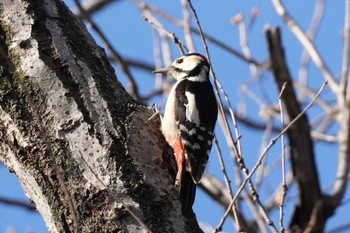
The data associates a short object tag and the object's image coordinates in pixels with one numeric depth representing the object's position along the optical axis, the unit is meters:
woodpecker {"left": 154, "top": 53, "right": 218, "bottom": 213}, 7.02
